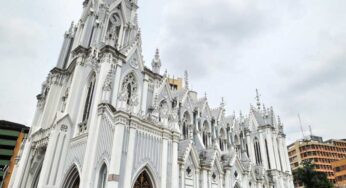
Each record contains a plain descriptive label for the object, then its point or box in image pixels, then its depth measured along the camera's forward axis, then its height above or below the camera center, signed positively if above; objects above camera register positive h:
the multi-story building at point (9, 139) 52.70 +12.46
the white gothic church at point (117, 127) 16.57 +5.74
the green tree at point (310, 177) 40.09 +5.25
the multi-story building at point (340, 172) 67.69 +10.36
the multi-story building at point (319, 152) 80.69 +18.26
